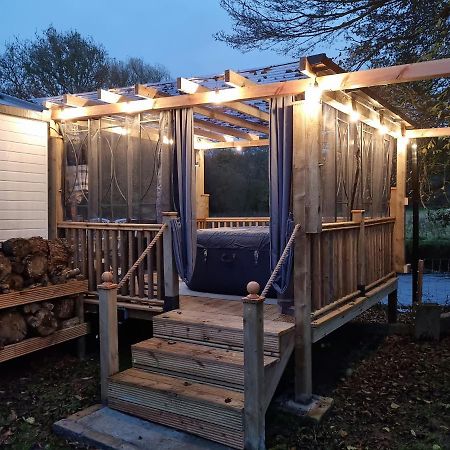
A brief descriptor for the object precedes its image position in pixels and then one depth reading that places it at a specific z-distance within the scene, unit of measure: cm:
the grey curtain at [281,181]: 446
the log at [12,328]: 453
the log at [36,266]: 480
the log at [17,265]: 470
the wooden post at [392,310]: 724
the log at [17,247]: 471
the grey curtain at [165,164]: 512
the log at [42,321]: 481
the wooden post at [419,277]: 741
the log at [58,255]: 512
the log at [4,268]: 450
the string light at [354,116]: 532
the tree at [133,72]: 1883
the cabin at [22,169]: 547
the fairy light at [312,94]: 430
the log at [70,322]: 521
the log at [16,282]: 465
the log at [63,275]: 512
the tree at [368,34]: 775
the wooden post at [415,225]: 755
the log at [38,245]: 490
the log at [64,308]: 517
